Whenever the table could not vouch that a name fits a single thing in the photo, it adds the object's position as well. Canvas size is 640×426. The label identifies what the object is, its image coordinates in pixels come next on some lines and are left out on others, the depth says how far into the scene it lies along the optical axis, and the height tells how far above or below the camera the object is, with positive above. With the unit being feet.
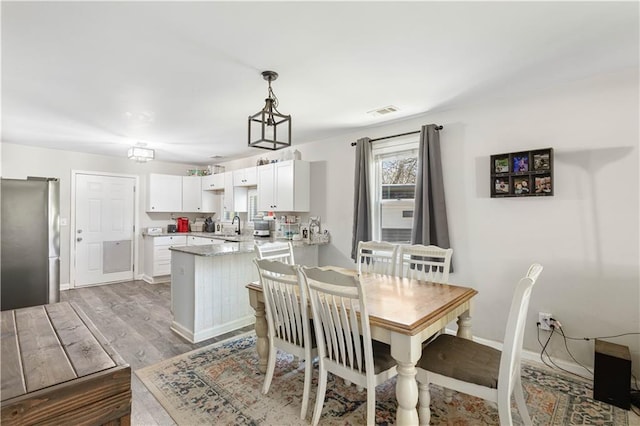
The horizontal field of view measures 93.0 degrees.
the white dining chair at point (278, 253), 8.82 -1.14
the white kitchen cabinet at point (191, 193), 20.16 +1.46
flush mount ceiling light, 13.71 +2.81
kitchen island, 10.24 -2.65
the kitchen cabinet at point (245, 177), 16.88 +2.18
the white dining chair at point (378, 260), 9.15 -1.45
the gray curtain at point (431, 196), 10.33 +0.63
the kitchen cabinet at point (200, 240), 17.18 -1.49
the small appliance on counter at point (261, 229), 16.71 -0.79
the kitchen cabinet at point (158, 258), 17.79 -2.56
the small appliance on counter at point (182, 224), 20.25 -0.60
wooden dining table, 5.08 -1.89
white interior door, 16.98 -0.78
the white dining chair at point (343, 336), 5.32 -2.26
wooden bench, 2.21 -1.33
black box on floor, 6.65 -3.65
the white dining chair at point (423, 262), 8.18 -1.35
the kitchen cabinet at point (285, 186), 14.56 +1.42
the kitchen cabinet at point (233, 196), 18.47 +1.15
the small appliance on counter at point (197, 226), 20.86 -0.76
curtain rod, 10.55 +3.08
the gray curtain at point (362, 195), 12.37 +0.80
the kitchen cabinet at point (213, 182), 19.39 +2.15
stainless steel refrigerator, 8.50 -0.79
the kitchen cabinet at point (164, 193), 18.93 +1.40
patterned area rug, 6.28 -4.21
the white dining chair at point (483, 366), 4.79 -2.72
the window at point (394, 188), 11.93 +1.10
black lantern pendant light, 7.33 +2.66
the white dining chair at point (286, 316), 6.27 -2.23
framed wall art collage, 8.47 +1.18
